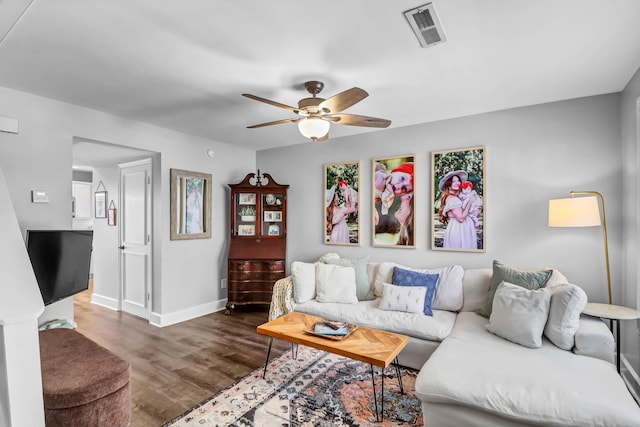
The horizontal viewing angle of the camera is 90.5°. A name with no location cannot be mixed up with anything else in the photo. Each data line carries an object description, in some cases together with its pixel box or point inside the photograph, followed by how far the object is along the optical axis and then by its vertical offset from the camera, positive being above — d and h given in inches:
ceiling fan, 90.8 +32.6
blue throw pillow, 124.8 -25.7
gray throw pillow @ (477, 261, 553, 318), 106.3 -21.3
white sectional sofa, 63.8 -37.2
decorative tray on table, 96.0 -35.1
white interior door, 167.8 -9.6
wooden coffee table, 85.0 -36.4
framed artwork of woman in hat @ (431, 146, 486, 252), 134.6 +7.7
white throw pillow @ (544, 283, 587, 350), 87.7 -28.4
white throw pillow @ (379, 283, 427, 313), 121.6 -31.6
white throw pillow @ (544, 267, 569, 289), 102.9 -21.1
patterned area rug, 83.3 -52.7
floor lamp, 101.3 +0.9
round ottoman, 63.1 -34.2
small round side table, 89.0 -28.5
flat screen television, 96.6 -12.5
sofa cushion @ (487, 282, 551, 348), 90.0 -29.2
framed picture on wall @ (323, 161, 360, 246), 166.4 +8.1
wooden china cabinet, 175.0 -11.9
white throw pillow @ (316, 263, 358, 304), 136.9 -29.1
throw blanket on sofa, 140.2 -36.4
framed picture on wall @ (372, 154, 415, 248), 150.6 +7.9
